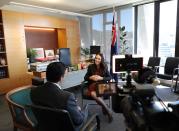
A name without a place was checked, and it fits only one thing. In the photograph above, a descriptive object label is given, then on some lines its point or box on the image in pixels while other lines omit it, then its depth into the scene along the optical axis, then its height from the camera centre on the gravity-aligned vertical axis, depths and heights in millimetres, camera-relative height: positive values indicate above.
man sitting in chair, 1470 -396
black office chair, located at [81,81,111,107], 3137 -759
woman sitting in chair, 3174 -471
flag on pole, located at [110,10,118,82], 4902 +219
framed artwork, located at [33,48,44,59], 5406 -76
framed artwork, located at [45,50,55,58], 5762 -122
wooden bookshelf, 4730 -212
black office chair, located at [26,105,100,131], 1398 -584
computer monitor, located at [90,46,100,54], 6000 +4
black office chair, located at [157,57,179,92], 4309 -586
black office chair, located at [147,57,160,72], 4955 -422
